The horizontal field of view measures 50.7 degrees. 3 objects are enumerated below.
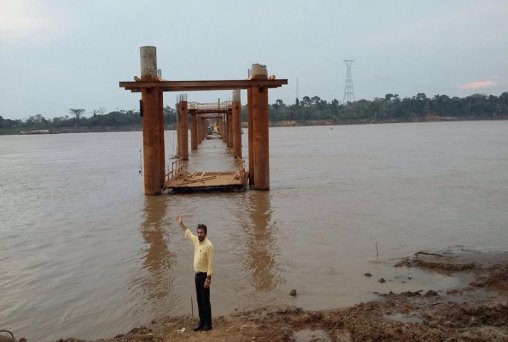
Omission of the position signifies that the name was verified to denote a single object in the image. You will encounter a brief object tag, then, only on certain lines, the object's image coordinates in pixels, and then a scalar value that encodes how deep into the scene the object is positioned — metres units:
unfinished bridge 19.41
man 7.08
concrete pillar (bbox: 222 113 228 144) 69.58
